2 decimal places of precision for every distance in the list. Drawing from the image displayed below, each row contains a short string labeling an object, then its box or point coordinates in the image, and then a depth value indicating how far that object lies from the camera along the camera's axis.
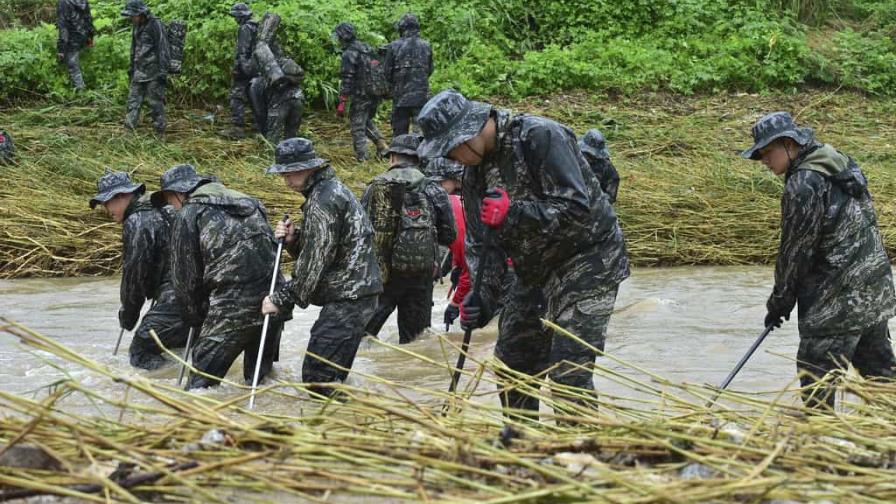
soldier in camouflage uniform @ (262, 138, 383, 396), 7.08
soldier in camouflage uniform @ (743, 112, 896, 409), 6.08
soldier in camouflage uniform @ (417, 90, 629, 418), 5.55
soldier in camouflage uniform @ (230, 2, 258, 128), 17.33
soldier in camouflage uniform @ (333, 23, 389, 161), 16.81
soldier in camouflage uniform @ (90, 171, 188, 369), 8.23
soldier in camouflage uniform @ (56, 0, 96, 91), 18.11
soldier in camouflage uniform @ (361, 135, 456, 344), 9.14
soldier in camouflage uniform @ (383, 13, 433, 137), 16.80
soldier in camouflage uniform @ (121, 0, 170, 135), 17.02
